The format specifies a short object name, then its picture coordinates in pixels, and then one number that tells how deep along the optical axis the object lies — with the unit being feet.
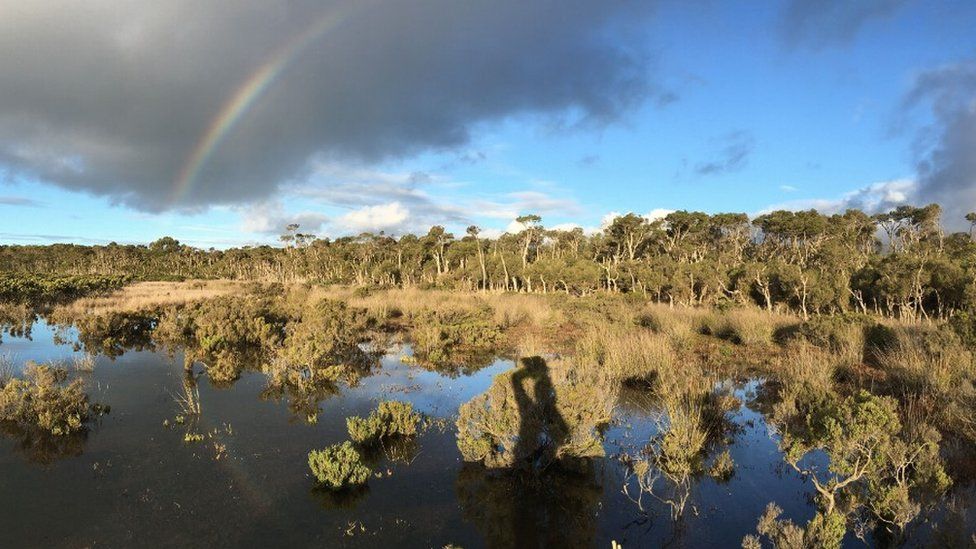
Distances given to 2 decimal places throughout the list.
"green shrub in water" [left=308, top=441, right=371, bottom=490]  22.85
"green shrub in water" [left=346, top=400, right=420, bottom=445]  28.09
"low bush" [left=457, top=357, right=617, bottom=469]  24.52
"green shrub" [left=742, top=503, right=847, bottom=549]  15.93
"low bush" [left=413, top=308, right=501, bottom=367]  55.15
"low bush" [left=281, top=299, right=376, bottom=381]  42.16
